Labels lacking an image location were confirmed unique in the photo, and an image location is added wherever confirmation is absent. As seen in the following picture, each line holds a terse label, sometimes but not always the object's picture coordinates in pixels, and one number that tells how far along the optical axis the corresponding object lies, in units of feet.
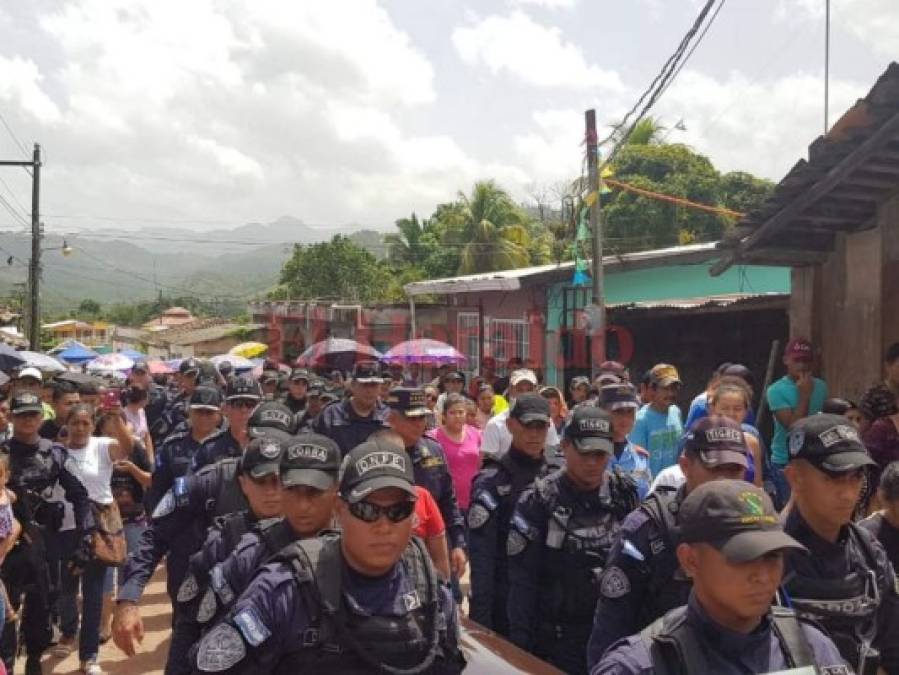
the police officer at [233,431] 17.20
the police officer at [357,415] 20.43
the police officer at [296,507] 9.75
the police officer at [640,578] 9.84
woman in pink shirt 22.20
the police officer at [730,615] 6.74
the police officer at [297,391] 31.60
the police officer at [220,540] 11.25
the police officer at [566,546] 12.86
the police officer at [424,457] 18.04
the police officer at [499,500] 15.31
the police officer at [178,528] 13.20
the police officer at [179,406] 31.83
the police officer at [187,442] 18.10
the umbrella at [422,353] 50.42
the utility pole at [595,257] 43.27
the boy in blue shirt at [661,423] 20.33
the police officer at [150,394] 32.07
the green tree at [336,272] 132.26
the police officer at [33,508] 17.42
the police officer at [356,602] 7.80
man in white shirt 21.01
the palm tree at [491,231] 108.68
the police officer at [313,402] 27.58
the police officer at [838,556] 9.25
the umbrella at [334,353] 58.08
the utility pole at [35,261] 89.61
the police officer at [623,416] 17.53
